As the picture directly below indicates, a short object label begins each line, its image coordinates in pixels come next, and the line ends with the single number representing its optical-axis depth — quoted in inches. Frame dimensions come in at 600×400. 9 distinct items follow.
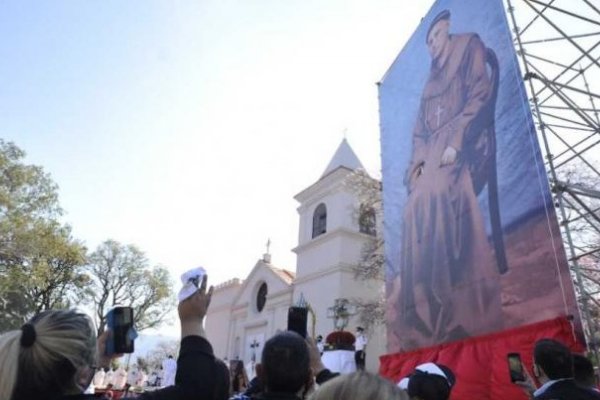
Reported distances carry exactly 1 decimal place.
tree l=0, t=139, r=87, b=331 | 554.3
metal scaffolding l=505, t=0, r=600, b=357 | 222.1
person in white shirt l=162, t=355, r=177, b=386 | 481.4
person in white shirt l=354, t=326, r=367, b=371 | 499.3
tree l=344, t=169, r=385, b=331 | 604.1
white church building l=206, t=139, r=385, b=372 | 755.4
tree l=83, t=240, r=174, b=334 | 1248.8
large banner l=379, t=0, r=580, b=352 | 225.9
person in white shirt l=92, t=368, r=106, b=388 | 733.9
